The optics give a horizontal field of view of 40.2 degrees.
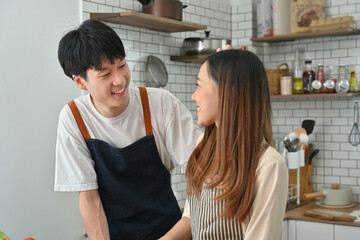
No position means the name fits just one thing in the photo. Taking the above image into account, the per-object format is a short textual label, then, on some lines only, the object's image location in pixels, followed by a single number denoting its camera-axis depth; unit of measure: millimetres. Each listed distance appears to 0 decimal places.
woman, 1459
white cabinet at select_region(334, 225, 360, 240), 3359
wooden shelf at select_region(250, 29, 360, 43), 3867
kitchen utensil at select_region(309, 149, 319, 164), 4141
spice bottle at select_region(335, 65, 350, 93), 3916
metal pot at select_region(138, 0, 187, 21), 3334
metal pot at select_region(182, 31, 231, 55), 3818
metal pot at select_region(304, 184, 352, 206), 3850
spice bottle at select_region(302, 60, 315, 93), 4098
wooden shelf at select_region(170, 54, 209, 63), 3785
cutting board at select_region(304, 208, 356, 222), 3426
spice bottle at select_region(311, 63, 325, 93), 4012
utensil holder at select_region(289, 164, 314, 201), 4117
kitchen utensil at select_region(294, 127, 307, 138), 4074
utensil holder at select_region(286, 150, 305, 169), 3904
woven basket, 4238
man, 2020
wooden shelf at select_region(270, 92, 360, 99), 3856
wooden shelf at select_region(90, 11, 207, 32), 3133
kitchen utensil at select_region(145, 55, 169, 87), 3582
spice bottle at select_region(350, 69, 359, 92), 3926
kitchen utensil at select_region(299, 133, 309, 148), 4016
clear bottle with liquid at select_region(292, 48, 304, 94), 4152
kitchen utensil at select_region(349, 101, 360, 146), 3992
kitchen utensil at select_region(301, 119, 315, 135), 4137
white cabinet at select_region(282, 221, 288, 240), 3588
